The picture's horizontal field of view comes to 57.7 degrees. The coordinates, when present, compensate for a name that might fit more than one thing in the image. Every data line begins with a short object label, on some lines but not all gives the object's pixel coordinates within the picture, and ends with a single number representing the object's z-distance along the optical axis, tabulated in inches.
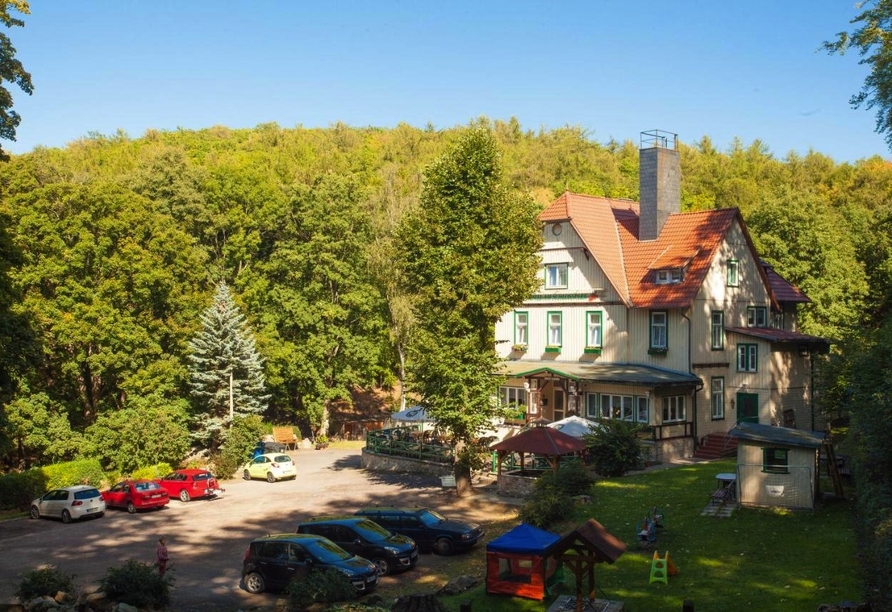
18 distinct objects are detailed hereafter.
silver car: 1274.6
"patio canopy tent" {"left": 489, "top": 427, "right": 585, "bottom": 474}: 1199.6
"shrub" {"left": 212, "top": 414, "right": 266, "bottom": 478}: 1701.5
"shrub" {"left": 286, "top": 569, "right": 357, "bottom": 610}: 721.6
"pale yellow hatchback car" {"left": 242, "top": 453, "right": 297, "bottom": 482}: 1589.6
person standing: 863.3
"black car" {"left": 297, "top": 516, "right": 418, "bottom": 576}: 911.7
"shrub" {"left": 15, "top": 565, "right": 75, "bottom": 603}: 733.9
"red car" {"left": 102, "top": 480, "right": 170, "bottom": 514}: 1327.5
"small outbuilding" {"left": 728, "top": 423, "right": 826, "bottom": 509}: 930.1
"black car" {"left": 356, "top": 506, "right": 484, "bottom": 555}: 997.8
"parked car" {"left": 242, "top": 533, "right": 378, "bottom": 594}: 831.7
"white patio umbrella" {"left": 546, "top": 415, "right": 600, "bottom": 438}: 1411.2
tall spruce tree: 1881.2
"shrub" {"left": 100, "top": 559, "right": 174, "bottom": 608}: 741.9
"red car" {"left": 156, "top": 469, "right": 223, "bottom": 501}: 1424.7
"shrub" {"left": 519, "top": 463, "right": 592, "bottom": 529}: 989.8
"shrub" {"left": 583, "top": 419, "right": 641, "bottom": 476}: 1306.6
